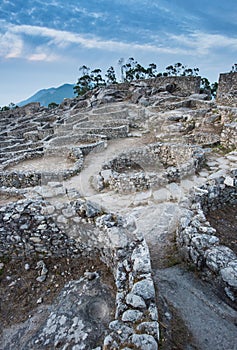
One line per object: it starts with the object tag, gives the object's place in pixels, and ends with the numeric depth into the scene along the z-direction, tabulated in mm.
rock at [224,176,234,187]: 7367
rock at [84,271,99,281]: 5148
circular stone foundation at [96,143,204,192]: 8984
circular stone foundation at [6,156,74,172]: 13969
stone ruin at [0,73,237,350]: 3961
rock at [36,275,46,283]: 5572
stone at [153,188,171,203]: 7988
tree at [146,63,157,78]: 61969
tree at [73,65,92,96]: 62281
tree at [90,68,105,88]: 64312
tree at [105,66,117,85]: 70500
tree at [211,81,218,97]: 53331
